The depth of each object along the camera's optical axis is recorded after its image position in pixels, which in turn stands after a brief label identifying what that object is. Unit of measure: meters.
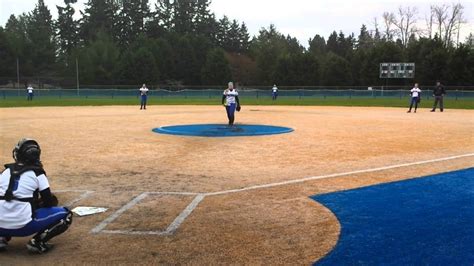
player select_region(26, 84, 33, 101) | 47.47
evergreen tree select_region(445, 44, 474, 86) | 58.16
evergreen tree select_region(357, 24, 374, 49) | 93.15
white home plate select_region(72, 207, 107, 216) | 6.83
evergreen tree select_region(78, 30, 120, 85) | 78.75
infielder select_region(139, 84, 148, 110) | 32.86
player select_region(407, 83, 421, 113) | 29.89
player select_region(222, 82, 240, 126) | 18.74
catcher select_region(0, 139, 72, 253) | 5.19
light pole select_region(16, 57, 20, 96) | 74.06
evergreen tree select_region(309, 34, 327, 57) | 111.72
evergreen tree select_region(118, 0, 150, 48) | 103.25
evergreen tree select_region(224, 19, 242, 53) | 112.25
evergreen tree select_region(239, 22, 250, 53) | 112.88
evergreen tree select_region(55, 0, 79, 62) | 105.00
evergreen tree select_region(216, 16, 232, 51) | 110.38
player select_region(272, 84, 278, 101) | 50.09
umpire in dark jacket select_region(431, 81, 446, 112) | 30.69
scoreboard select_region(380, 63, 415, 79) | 51.97
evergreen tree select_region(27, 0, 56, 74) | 88.25
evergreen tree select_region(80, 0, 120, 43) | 102.81
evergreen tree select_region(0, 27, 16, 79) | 79.49
